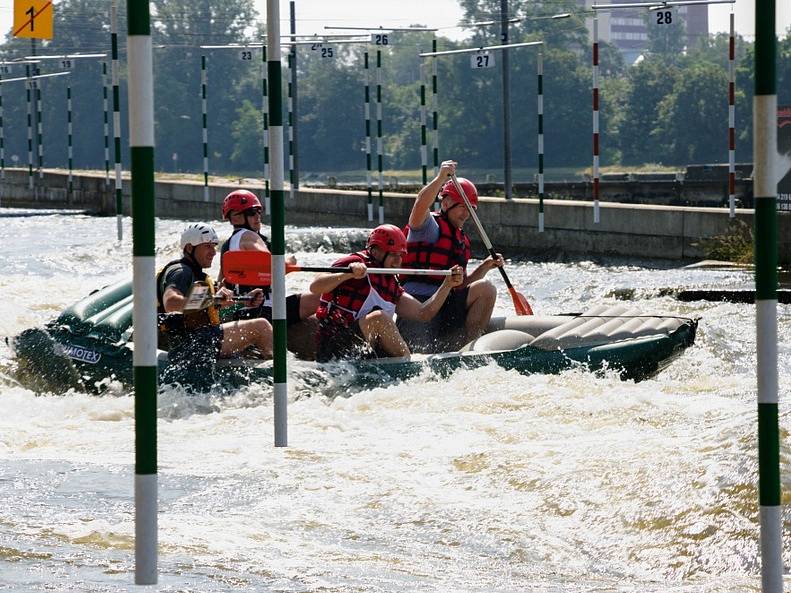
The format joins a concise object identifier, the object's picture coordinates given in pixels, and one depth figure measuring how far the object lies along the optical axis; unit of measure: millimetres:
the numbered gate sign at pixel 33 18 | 16203
